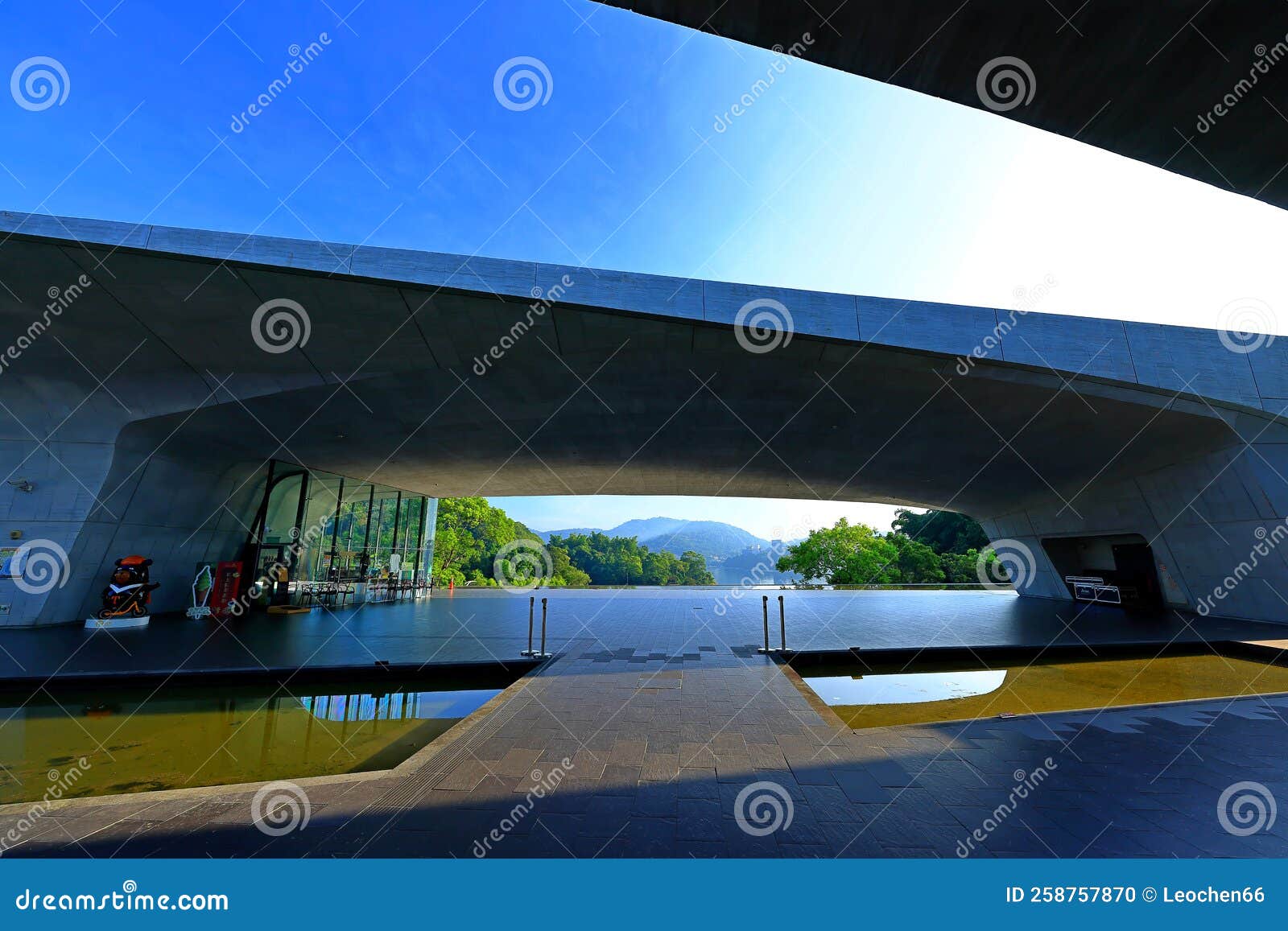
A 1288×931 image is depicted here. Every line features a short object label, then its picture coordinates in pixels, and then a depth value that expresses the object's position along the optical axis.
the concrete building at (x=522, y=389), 8.91
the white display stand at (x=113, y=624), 11.91
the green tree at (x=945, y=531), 42.19
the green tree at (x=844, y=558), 37.78
